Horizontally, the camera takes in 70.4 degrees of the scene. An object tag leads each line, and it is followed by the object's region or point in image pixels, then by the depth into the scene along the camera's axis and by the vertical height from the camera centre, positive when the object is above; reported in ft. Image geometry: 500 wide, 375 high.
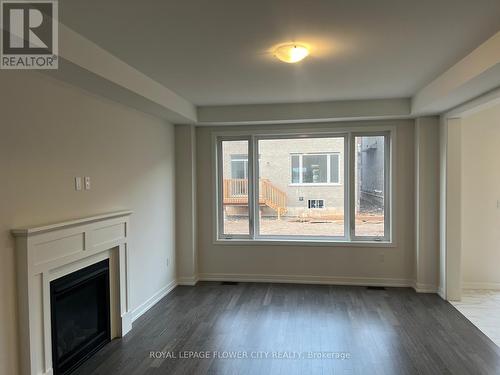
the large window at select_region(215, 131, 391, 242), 16.96 -0.30
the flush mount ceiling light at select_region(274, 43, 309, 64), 8.83 +3.27
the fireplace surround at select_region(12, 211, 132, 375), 7.82 -2.00
